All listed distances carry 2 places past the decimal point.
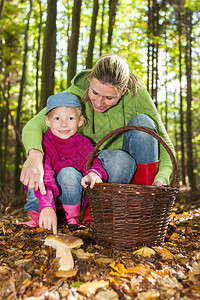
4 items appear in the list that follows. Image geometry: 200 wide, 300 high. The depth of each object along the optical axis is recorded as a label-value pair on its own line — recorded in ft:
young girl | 7.45
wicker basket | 5.64
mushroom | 4.79
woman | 7.01
